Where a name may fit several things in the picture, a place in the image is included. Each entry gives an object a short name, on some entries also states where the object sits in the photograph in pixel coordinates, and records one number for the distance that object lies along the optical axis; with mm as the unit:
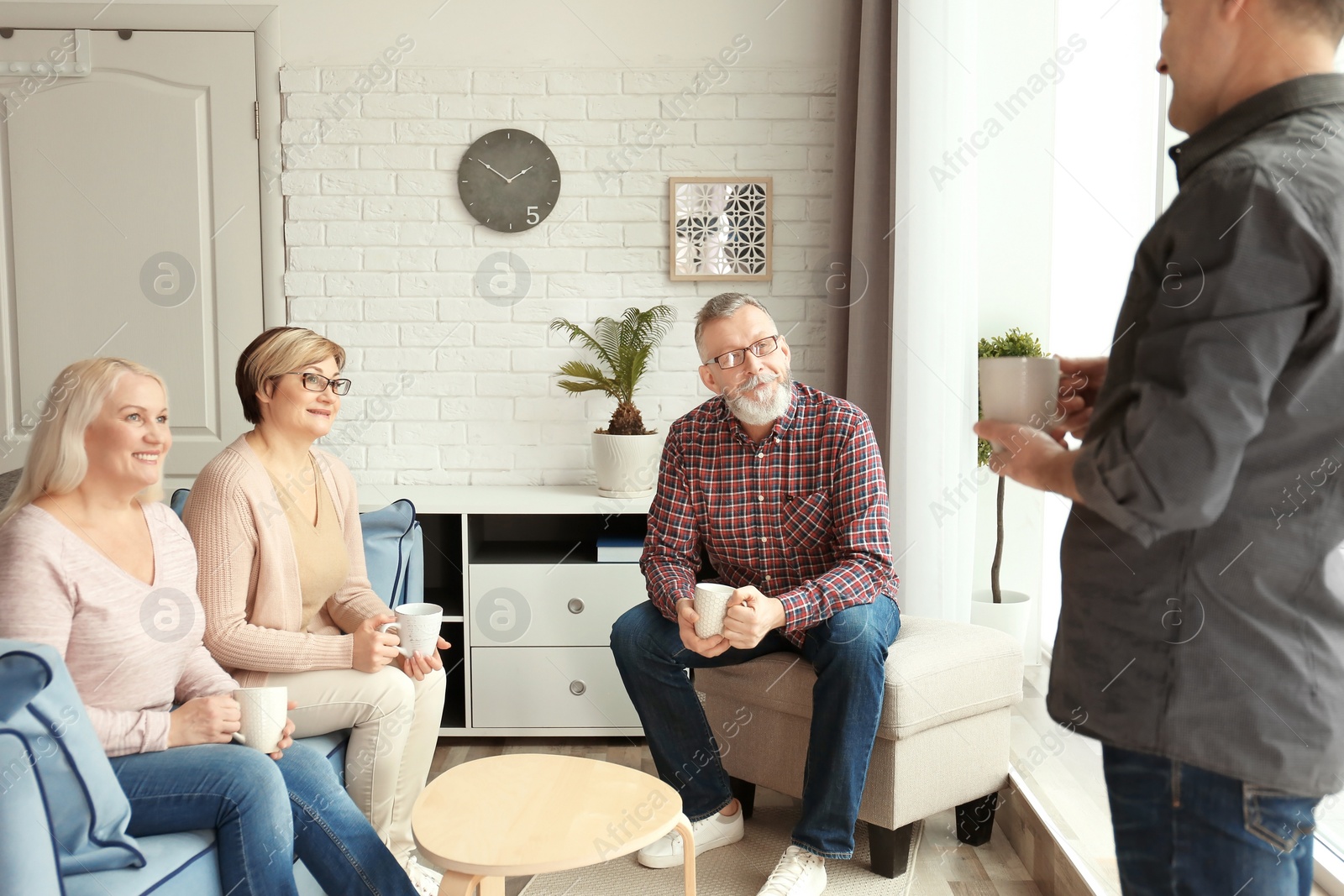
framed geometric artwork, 3145
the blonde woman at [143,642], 1463
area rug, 2059
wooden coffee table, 1435
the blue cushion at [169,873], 1289
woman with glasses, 1863
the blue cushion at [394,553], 2326
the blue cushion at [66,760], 1202
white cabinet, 2787
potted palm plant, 2891
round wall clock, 3131
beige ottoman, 2035
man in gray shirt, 793
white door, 3117
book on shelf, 2785
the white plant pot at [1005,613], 2760
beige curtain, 2807
